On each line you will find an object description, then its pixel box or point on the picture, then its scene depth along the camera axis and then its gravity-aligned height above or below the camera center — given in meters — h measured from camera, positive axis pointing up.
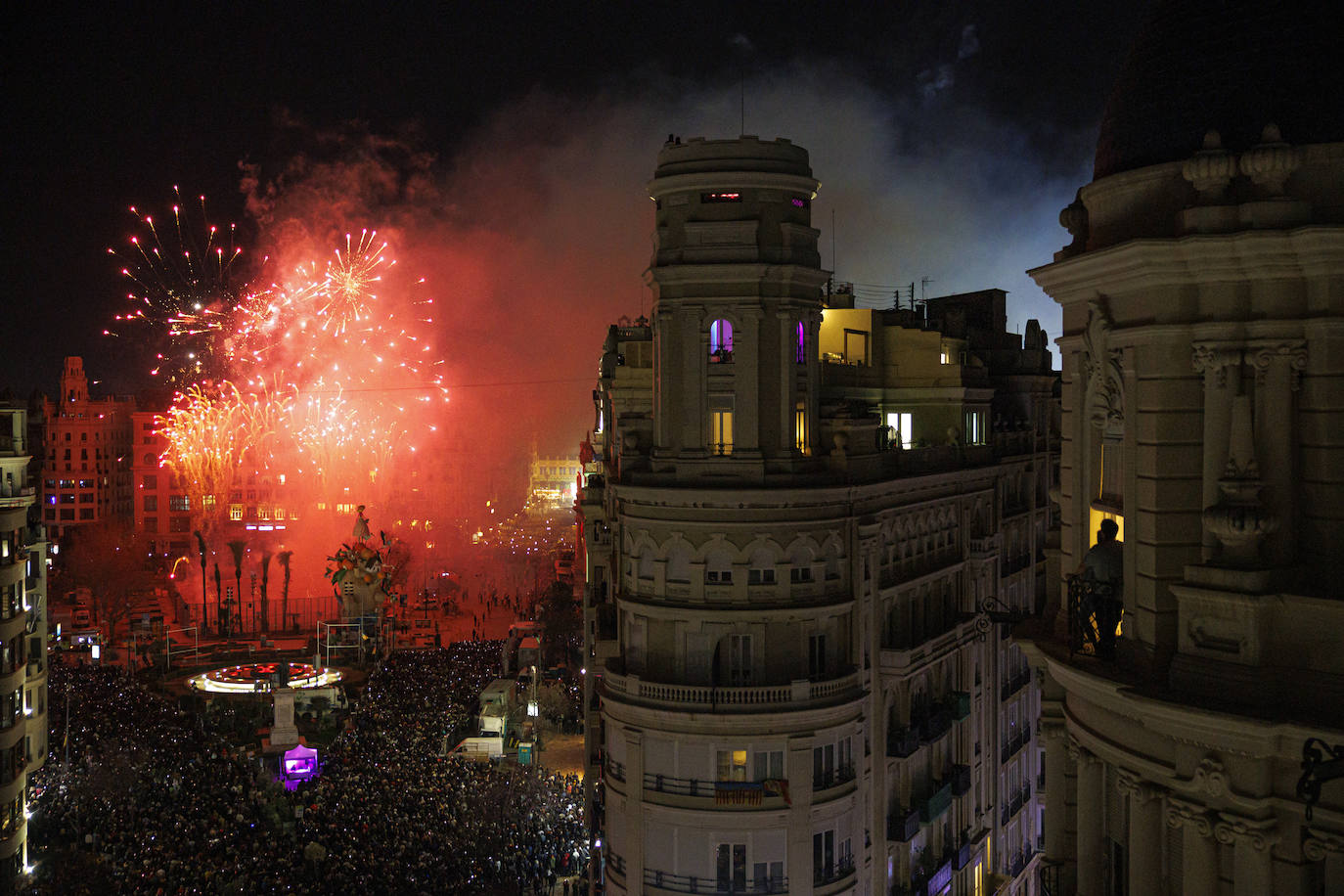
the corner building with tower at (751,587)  29.11 -4.12
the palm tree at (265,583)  99.35 -12.71
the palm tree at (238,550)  104.05 -10.41
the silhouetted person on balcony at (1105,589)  15.12 -2.11
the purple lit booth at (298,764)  58.44 -17.09
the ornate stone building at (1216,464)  12.58 -0.37
